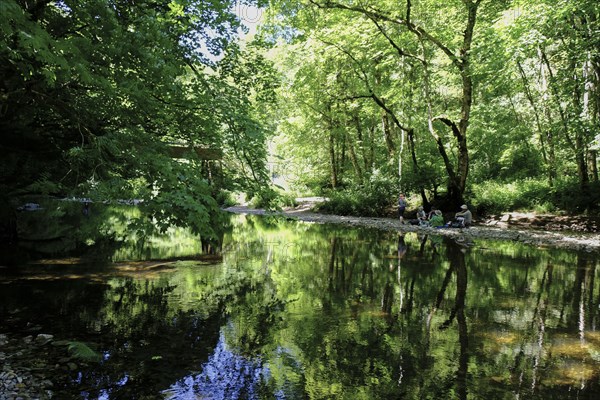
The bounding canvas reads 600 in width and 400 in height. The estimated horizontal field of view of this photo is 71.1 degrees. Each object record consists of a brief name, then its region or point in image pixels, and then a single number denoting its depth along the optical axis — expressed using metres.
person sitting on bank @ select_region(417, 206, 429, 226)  20.16
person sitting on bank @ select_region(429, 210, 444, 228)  19.30
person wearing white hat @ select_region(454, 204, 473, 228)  18.69
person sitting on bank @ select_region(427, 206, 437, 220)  19.89
